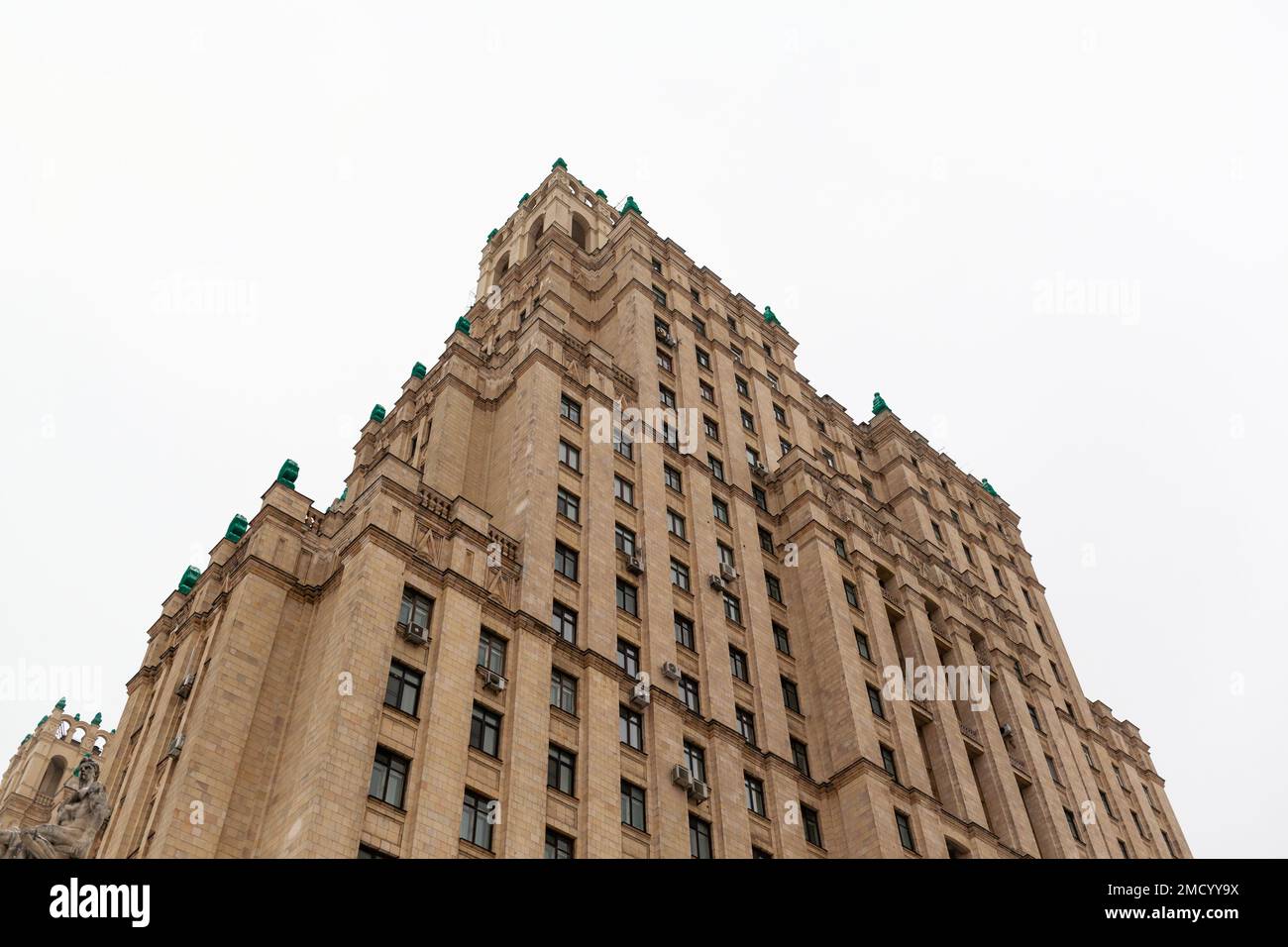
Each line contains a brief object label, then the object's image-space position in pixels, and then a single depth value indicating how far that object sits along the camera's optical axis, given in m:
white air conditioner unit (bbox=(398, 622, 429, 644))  31.73
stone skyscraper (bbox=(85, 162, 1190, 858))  29.55
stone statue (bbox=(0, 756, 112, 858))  24.14
